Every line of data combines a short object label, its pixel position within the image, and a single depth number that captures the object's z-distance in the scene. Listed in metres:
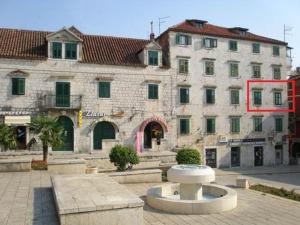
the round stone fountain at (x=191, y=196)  12.31
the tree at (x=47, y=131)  22.41
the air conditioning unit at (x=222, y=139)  37.09
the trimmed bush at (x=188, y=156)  21.64
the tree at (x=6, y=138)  23.31
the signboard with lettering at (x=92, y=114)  31.17
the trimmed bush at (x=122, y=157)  22.23
